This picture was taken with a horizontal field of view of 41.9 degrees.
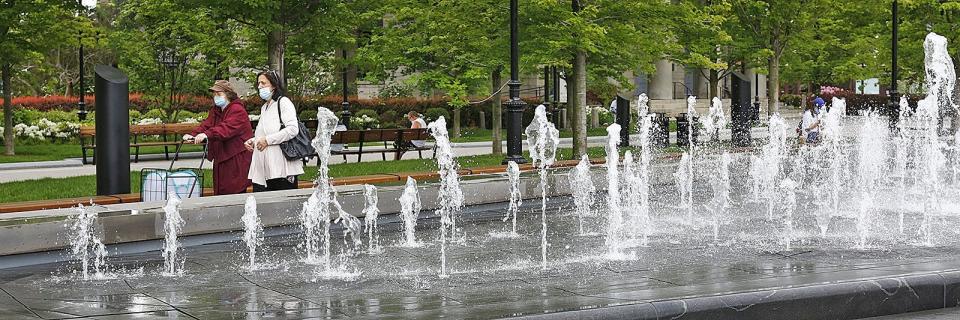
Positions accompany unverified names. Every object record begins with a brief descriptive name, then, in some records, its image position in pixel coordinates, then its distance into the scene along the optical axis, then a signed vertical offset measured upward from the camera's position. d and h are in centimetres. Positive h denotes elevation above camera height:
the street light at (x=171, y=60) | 3553 +225
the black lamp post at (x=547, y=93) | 3511 +120
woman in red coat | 1161 +0
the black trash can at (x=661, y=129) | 3147 +6
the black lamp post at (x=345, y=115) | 3266 +56
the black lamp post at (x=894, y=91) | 2684 +86
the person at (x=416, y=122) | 2447 +25
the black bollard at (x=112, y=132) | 1209 +7
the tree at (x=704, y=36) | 2133 +206
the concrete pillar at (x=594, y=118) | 4279 +49
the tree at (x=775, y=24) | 3288 +284
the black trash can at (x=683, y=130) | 2956 +1
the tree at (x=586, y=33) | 1962 +161
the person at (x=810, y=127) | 2578 +4
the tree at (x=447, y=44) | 2088 +177
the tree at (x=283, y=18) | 2386 +238
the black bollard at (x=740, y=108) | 2769 +50
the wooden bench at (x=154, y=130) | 2335 +16
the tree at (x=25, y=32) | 2297 +213
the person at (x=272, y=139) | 1153 -2
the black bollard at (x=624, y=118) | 2894 +33
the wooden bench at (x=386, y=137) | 2159 -4
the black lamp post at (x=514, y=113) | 1711 +28
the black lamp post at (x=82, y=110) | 3544 +84
